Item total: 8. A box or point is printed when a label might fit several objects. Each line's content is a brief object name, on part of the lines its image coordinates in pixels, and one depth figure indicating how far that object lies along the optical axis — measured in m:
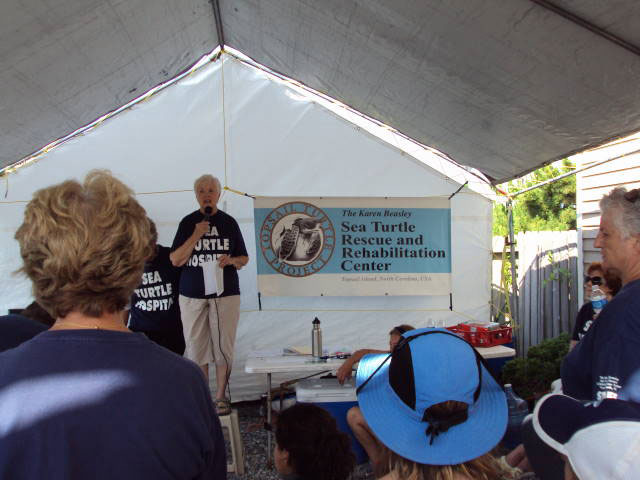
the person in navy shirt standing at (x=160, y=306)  3.78
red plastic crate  3.82
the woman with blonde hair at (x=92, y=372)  0.84
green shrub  3.77
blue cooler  3.17
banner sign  4.70
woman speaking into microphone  3.77
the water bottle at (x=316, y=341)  3.49
